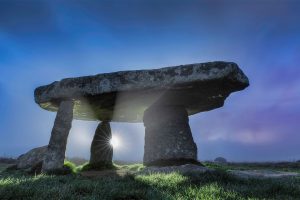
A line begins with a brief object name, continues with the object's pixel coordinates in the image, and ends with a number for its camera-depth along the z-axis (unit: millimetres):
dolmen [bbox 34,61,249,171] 7468
